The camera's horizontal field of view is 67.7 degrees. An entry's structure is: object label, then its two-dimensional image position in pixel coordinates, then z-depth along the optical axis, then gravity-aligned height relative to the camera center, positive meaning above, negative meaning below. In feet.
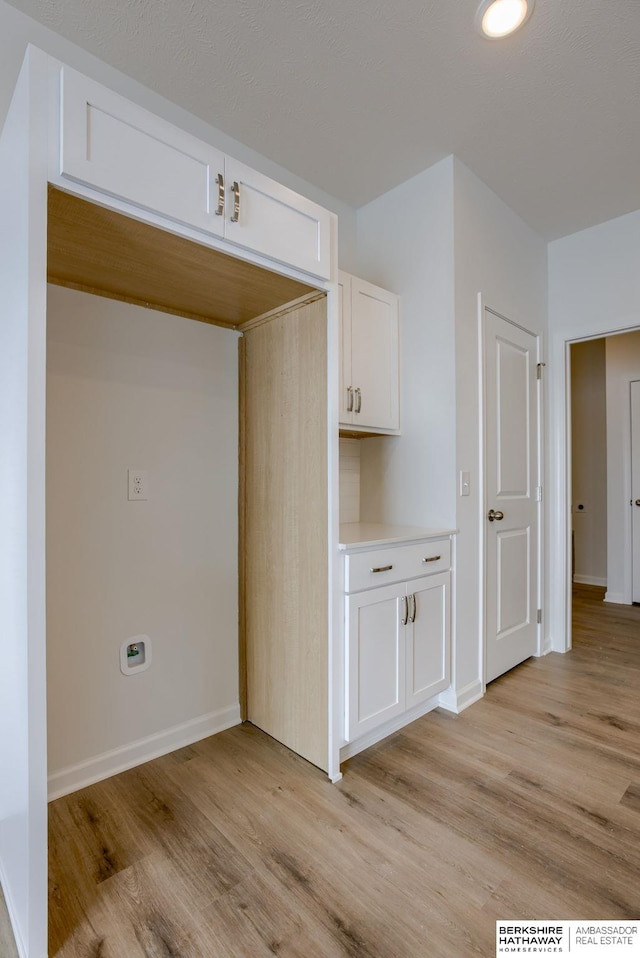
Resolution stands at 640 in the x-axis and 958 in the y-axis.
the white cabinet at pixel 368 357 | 7.48 +2.08
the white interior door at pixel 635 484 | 14.37 -0.11
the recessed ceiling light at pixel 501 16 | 5.24 +5.26
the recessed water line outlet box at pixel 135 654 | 6.35 -2.30
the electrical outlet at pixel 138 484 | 6.41 +0.00
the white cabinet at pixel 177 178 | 3.95 +2.96
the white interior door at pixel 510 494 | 8.82 -0.24
